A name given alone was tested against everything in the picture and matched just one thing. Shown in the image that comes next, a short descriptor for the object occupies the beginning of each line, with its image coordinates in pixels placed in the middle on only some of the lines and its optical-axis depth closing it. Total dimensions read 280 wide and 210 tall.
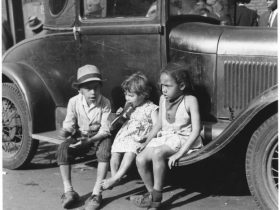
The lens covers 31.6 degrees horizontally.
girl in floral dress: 3.80
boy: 3.85
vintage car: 3.34
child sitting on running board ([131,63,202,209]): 3.60
